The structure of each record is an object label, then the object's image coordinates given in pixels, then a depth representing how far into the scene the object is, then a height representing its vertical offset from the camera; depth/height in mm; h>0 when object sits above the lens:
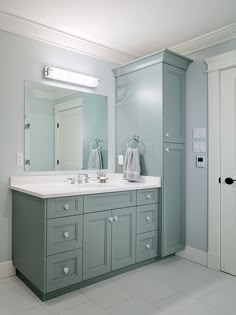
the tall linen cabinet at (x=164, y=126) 2711 +316
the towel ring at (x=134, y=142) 2943 +157
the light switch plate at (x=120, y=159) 3117 -35
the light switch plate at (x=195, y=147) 2814 +95
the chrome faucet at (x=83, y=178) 2762 -230
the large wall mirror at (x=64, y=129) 2592 +283
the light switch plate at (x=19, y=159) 2500 -29
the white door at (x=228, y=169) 2527 -122
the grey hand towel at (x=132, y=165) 2820 -94
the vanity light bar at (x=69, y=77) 2631 +816
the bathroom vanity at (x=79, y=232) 2018 -637
